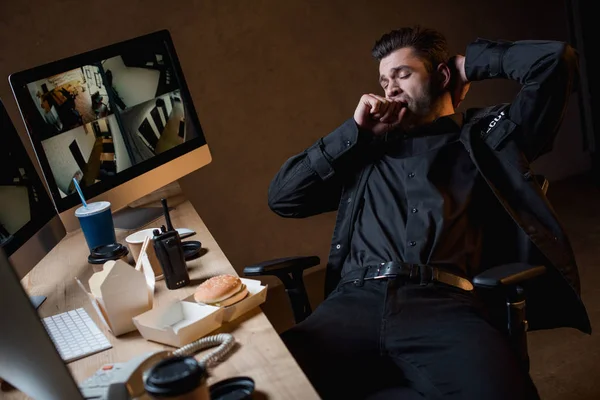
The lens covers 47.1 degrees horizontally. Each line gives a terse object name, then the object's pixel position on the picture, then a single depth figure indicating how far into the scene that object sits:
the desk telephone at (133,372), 1.24
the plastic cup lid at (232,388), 1.26
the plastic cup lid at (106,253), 2.00
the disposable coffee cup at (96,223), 2.09
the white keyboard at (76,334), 1.55
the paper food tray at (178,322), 1.47
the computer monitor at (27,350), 0.96
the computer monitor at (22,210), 1.86
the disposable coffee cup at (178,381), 1.05
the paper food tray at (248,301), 1.55
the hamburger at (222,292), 1.57
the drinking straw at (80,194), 2.12
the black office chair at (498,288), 1.68
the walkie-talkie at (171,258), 1.78
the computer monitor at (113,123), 2.12
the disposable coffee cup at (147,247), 1.92
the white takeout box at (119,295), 1.56
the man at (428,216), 1.74
